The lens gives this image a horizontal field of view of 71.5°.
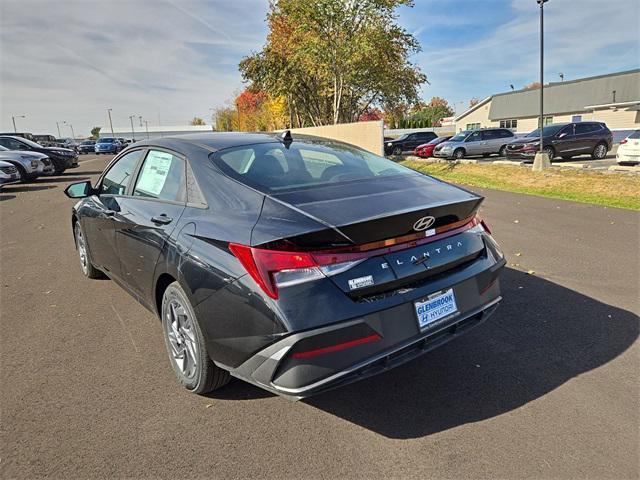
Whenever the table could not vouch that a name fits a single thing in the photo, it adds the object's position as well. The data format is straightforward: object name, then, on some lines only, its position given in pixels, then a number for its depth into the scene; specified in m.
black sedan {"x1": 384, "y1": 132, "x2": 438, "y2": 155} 29.78
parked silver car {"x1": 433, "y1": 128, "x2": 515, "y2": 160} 22.33
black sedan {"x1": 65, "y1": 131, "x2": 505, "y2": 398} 2.23
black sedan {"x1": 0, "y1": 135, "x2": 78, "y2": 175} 19.02
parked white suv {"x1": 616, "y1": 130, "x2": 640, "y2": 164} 13.92
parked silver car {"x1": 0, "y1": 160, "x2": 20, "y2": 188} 15.39
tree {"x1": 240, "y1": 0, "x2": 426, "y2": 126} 22.06
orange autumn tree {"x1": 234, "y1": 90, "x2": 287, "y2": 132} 45.00
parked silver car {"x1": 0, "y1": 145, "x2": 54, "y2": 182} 16.78
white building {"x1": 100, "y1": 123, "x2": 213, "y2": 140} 112.45
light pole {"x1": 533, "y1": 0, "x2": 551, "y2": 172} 14.11
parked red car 24.25
